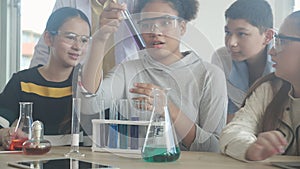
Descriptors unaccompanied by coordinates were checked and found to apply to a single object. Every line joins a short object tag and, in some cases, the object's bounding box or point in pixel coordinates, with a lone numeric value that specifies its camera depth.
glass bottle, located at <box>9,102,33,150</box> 1.54
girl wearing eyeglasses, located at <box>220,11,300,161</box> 1.45
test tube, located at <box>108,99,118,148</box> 1.45
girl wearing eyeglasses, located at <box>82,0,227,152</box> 1.52
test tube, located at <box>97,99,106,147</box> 1.48
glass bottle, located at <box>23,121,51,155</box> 1.46
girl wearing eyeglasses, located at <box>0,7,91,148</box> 1.69
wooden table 1.28
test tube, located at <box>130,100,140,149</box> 1.42
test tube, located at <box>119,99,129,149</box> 1.44
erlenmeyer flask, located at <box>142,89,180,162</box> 1.32
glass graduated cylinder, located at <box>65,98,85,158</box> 1.46
